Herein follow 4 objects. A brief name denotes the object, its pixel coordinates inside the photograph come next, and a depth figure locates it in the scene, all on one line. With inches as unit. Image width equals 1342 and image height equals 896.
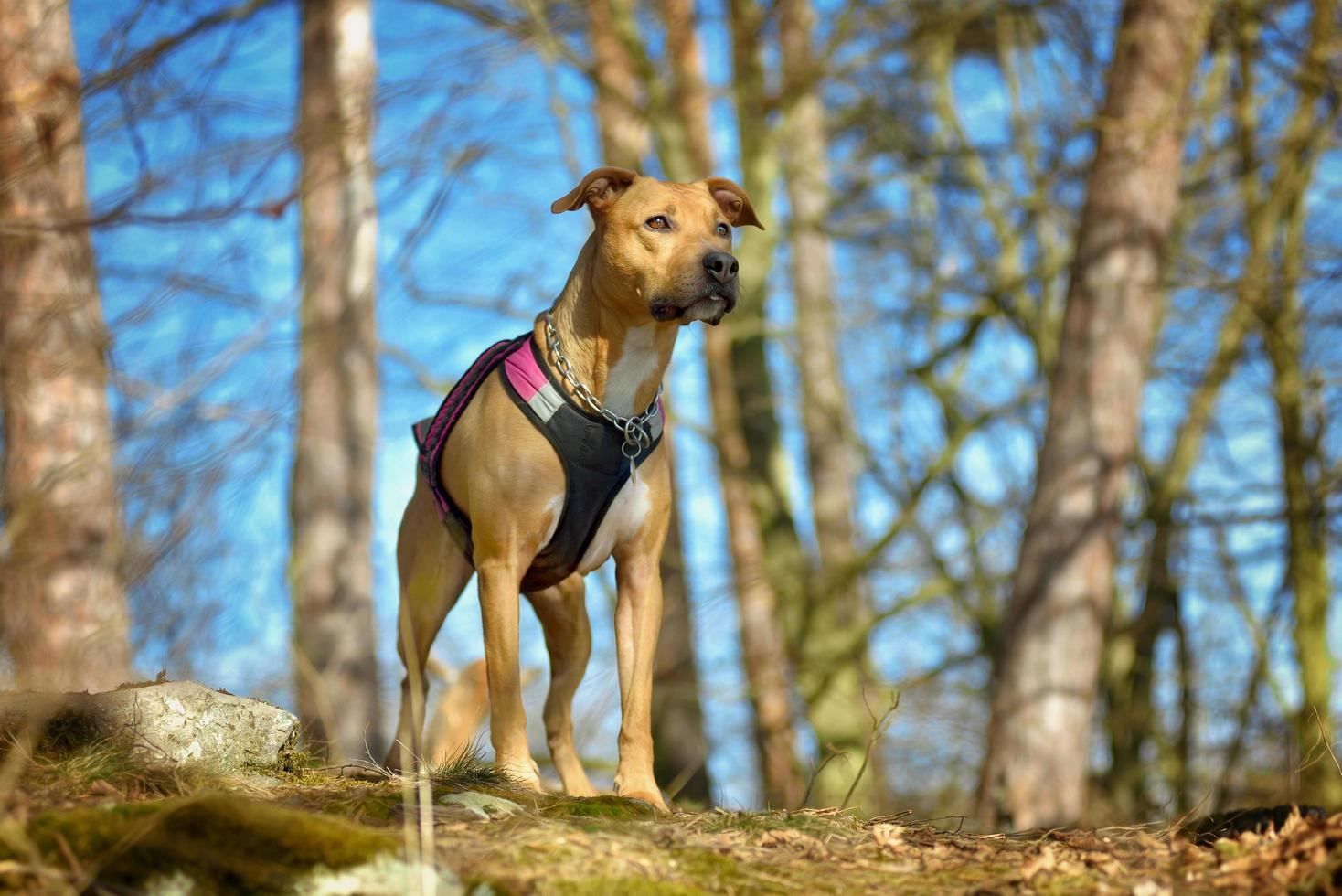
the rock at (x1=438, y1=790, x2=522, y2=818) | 140.8
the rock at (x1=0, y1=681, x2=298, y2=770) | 150.4
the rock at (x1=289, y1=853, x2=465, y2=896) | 108.2
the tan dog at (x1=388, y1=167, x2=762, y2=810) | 182.2
